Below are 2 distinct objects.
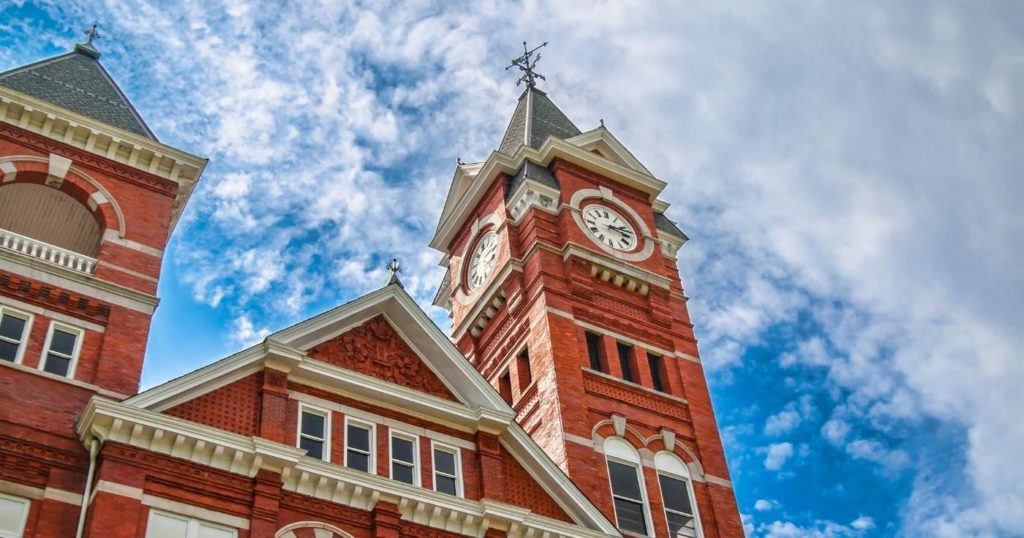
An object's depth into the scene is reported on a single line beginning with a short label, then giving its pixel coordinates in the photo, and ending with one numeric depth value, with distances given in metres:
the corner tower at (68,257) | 21.86
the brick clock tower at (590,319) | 34.22
